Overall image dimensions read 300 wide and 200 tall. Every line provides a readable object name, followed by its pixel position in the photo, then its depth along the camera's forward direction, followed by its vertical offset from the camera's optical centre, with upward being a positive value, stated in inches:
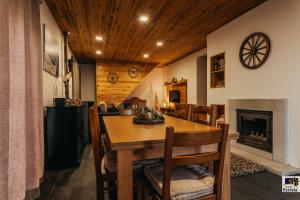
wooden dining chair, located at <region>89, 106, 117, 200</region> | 43.9 -21.6
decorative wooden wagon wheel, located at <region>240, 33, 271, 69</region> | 90.2 +32.0
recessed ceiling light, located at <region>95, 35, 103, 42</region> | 134.8 +59.1
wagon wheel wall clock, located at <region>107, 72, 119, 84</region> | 216.2 +32.7
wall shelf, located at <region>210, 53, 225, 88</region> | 129.5 +24.0
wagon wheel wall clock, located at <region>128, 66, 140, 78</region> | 226.2 +43.0
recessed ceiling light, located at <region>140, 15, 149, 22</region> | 102.9 +59.5
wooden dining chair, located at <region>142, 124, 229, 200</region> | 29.0 -19.8
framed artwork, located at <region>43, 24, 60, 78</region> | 83.1 +29.7
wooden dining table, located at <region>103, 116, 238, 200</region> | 33.8 -13.3
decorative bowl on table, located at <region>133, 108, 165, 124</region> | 56.8 -8.3
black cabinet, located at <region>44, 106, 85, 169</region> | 83.0 -23.4
